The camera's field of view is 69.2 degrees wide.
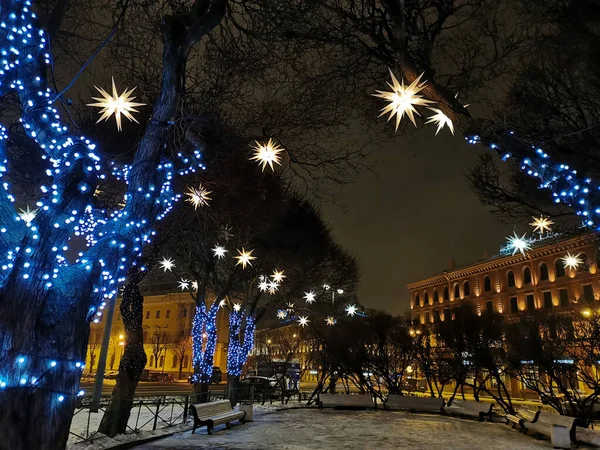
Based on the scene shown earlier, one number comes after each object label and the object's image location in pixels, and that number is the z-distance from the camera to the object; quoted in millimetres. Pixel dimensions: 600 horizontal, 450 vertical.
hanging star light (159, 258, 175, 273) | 16809
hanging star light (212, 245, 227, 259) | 15786
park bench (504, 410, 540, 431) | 13388
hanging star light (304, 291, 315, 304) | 23019
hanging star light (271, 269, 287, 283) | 17859
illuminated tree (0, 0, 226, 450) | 4262
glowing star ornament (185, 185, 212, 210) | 10311
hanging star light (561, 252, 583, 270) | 12873
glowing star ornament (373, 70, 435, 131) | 5559
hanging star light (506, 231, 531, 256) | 10112
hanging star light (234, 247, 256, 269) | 14661
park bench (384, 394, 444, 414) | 18875
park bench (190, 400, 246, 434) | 11883
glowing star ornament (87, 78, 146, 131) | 6164
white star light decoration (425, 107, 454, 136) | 7113
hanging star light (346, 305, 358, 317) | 26473
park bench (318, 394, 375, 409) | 20188
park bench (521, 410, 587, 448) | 10797
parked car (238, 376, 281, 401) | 22694
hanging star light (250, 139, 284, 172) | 7832
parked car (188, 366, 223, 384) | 35797
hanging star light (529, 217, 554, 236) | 10344
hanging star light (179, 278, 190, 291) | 20459
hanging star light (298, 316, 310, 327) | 26853
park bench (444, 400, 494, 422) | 16500
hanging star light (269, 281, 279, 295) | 19584
